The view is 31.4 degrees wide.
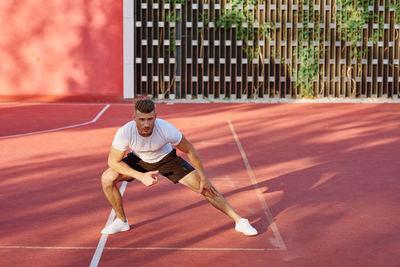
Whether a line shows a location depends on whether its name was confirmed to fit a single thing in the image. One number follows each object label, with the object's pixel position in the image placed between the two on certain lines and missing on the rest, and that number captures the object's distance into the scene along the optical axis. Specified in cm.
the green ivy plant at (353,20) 1781
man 589
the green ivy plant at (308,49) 1786
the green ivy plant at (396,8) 1792
